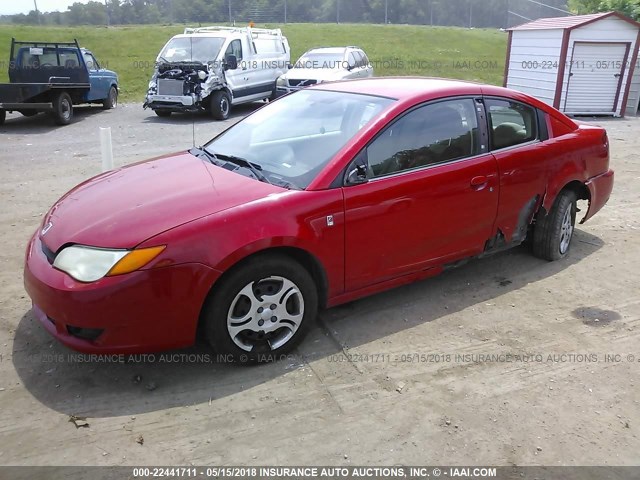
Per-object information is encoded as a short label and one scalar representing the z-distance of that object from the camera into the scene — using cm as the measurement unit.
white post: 559
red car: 290
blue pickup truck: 1191
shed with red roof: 1484
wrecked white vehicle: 1329
